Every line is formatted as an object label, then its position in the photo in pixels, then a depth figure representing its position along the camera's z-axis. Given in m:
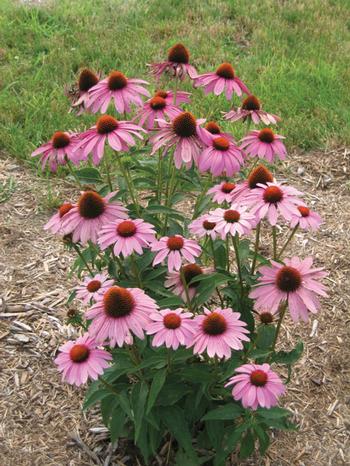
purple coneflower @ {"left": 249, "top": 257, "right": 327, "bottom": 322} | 1.71
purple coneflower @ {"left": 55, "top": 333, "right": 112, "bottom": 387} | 1.71
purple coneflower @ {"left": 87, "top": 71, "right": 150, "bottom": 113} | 2.03
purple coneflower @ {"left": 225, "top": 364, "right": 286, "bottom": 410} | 1.70
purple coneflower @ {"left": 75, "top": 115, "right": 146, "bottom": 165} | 1.85
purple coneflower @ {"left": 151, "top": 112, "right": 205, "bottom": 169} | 1.89
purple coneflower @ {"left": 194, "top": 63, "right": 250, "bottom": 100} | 2.21
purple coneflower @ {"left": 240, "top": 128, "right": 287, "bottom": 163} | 2.09
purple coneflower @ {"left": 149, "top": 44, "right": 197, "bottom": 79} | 2.26
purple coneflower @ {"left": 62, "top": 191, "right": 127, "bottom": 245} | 1.78
